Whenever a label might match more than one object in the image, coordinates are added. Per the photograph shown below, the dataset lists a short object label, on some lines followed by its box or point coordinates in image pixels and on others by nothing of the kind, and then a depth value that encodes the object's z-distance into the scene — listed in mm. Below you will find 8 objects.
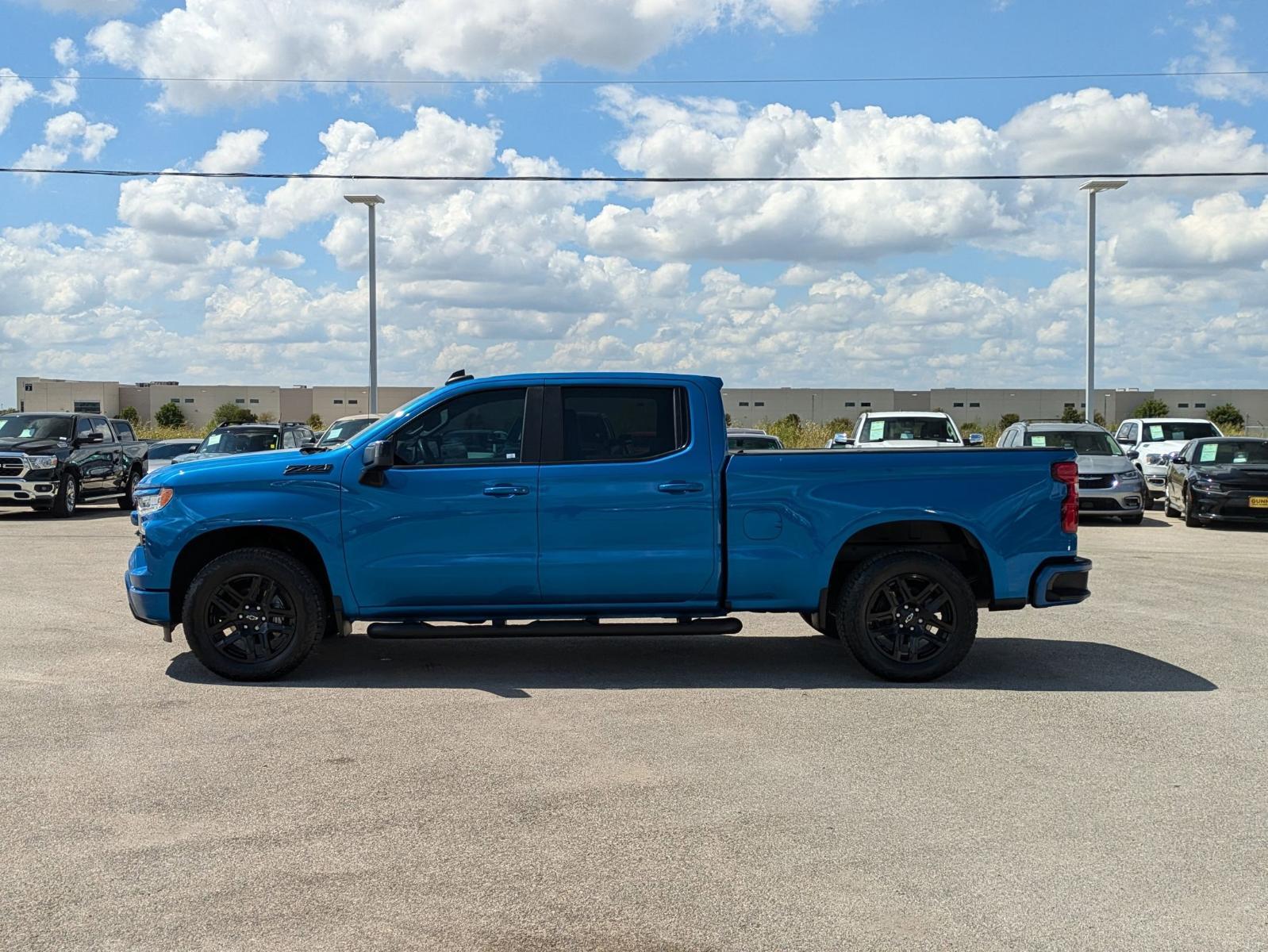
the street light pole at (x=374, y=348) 35562
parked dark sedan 20109
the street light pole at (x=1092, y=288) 33344
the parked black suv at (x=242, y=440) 23344
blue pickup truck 8039
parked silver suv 21203
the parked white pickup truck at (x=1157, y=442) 26078
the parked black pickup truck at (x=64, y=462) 22328
